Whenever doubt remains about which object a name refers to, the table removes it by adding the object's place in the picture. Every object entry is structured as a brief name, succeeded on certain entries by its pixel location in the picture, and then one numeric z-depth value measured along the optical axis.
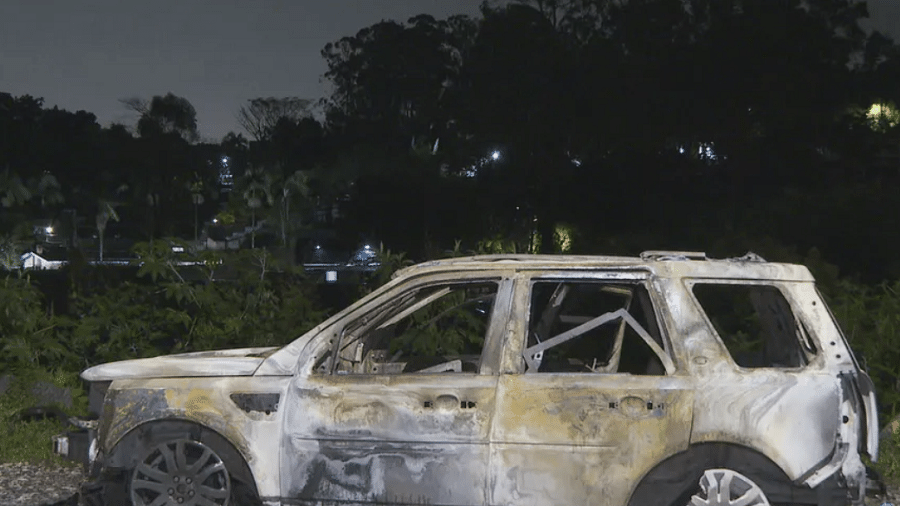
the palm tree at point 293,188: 61.00
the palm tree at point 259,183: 65.25
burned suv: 5.41
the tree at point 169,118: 83.38
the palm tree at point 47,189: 71.50
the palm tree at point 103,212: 76.25
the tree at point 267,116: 76.12
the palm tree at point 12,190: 62.72
